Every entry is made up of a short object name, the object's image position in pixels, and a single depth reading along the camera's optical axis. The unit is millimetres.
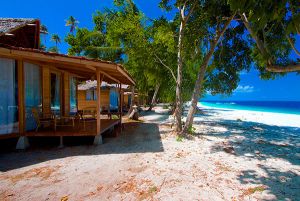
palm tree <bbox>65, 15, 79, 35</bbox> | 38656
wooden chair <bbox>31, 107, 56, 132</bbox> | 4968
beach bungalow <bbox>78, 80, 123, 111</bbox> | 16141
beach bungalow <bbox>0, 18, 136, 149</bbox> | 4445
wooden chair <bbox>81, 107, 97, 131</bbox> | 5476
